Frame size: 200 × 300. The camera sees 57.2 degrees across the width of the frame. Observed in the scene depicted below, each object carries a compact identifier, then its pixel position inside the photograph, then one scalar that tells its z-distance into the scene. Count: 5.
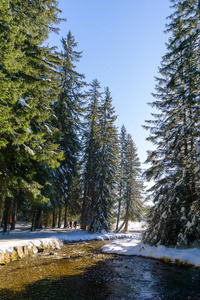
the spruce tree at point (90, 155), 24.23
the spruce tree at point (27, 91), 7.57
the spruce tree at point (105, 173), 22.78
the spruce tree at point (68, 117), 19.98
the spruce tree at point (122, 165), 32.75
